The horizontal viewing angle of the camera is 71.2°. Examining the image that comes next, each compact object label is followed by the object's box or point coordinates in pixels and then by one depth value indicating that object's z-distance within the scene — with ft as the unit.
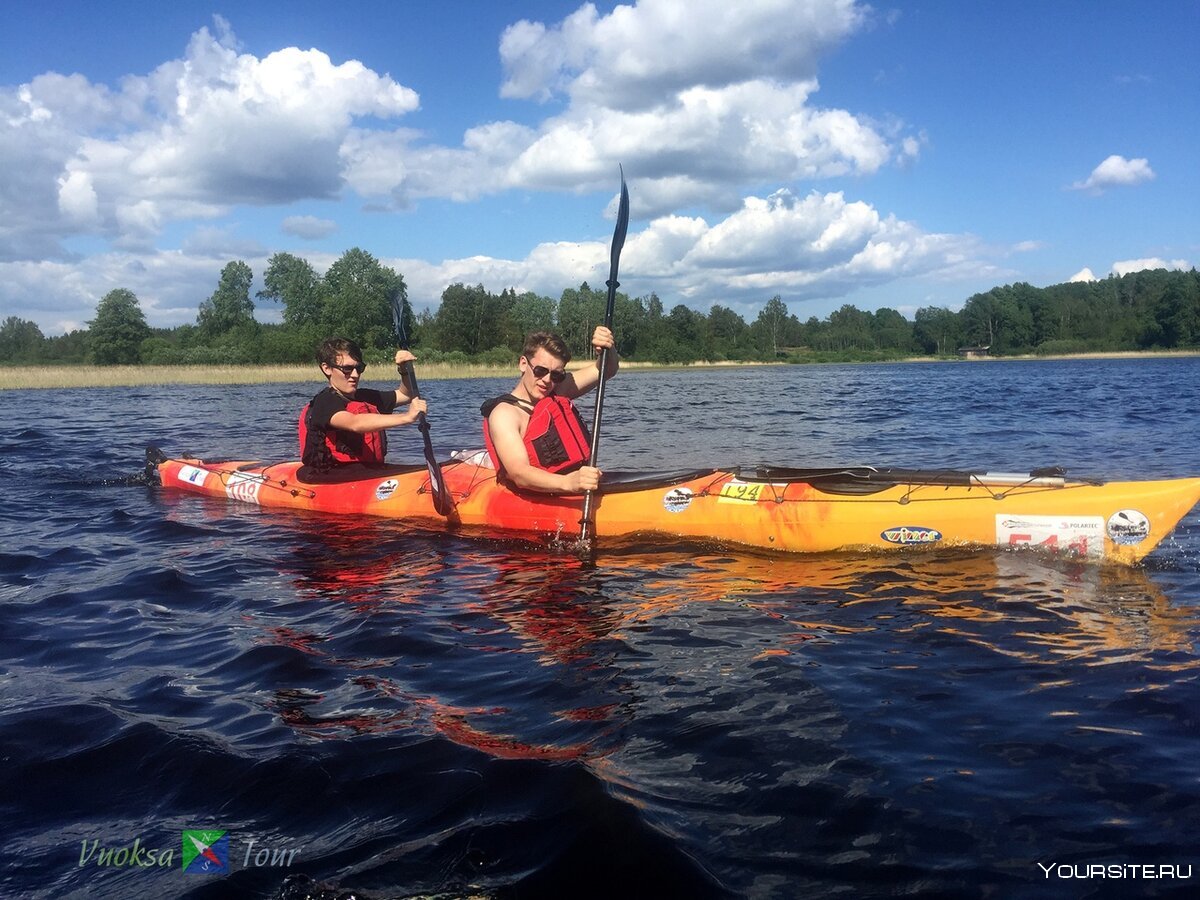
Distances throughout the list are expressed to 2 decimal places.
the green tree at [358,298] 191.38
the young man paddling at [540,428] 20.07
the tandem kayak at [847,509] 17.06
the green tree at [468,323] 233.76
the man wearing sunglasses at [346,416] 23.53
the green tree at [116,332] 215.72
